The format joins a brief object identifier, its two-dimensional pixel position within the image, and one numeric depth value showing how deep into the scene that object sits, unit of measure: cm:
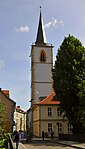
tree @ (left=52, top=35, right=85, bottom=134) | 1872
